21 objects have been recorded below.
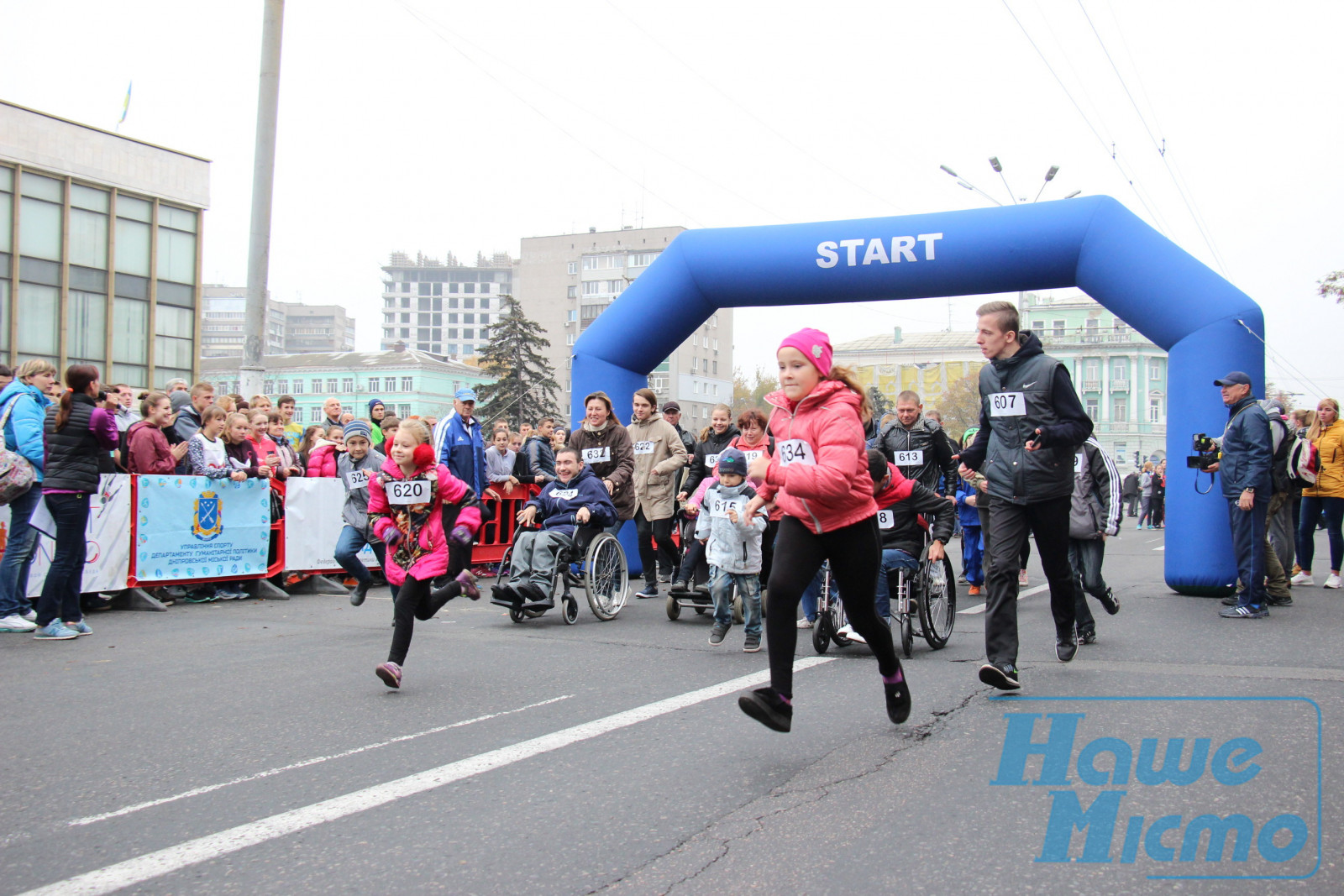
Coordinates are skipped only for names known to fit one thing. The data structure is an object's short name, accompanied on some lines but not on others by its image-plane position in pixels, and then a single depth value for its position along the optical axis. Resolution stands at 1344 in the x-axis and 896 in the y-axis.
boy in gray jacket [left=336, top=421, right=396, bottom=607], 8.96
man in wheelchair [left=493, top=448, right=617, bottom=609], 9.03
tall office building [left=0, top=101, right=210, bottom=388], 33.53
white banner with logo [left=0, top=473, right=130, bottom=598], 9.36
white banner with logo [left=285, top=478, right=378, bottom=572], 11.59
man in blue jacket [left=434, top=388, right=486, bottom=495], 11.98
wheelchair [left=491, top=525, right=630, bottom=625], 9.28
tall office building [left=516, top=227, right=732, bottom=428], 114.31
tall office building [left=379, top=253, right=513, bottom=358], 195.12
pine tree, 56.56
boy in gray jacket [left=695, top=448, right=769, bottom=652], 8.24
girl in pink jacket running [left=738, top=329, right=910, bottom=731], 4.61
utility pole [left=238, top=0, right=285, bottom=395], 13.88
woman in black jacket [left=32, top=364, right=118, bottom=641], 8.11
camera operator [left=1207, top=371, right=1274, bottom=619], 9.16
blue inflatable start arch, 10.45
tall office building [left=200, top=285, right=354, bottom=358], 177.50
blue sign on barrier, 10.20
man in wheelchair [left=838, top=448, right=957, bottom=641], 7.18
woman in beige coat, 11.27
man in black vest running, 5.84
